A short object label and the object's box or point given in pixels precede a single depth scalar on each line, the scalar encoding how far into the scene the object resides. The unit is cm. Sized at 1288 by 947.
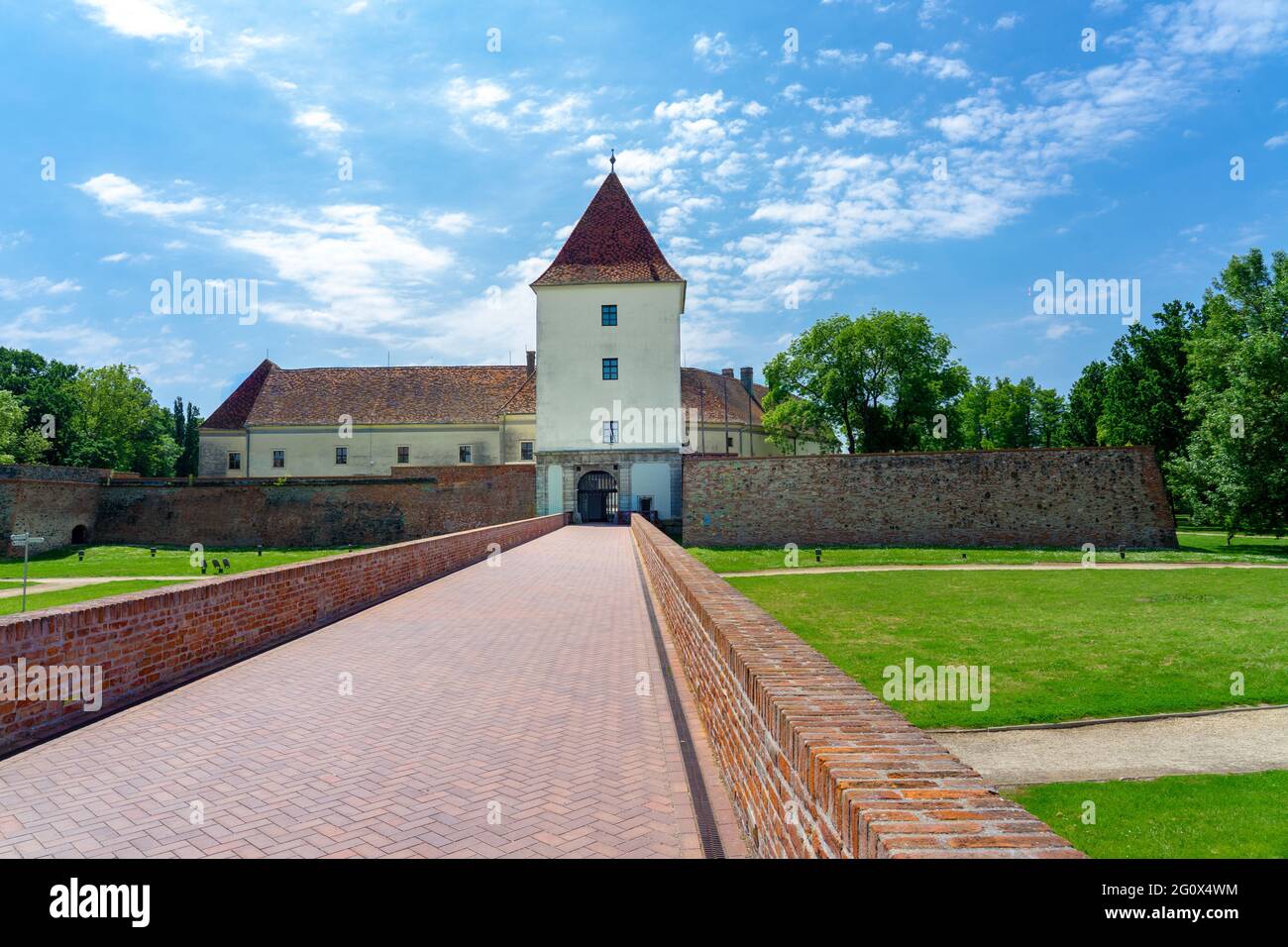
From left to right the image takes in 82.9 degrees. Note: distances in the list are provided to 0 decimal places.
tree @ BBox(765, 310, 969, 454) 4638
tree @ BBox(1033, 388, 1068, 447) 6292
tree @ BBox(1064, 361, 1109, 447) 5250
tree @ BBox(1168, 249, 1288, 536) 3036
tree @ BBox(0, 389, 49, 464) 4769
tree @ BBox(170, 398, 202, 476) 7610
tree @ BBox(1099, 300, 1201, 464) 4166
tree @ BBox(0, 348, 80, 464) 5447
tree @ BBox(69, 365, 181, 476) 5609
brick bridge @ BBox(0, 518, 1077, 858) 248
